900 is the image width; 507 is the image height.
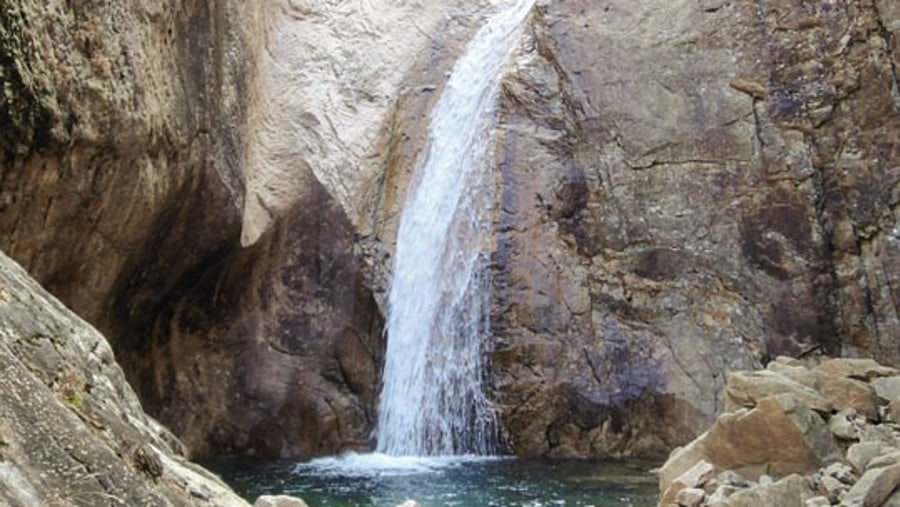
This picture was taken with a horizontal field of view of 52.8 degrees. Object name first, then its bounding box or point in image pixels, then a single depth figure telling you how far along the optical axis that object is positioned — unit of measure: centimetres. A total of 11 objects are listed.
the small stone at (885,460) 687
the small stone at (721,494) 744
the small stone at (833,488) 714
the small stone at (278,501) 442
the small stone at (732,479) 804
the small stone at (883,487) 641
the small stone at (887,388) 915
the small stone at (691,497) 784
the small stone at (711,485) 805
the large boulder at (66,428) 266
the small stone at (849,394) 904
